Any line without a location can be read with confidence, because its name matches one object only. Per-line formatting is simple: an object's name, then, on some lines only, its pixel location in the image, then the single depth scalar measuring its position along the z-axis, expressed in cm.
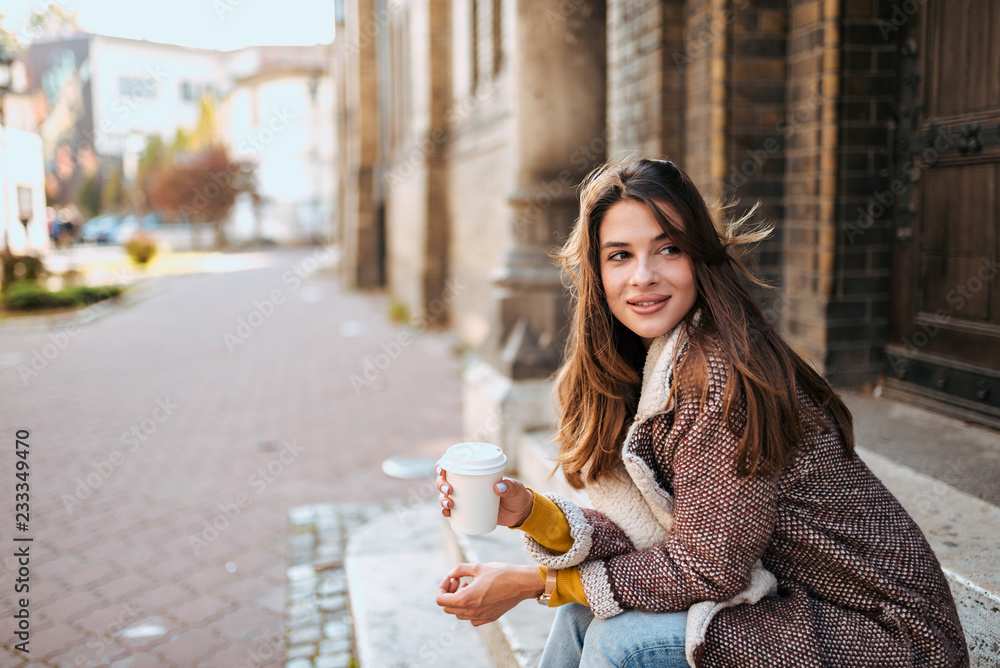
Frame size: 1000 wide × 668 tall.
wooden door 293
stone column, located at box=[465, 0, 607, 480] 434
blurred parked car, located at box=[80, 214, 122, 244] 4006
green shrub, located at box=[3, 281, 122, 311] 1348
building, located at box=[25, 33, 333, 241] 4353
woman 150
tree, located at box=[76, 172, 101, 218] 4856
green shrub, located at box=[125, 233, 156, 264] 2306
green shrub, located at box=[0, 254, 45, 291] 1455
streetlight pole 1296
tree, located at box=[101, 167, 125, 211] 4800
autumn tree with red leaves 3694
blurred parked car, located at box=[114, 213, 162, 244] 3976
